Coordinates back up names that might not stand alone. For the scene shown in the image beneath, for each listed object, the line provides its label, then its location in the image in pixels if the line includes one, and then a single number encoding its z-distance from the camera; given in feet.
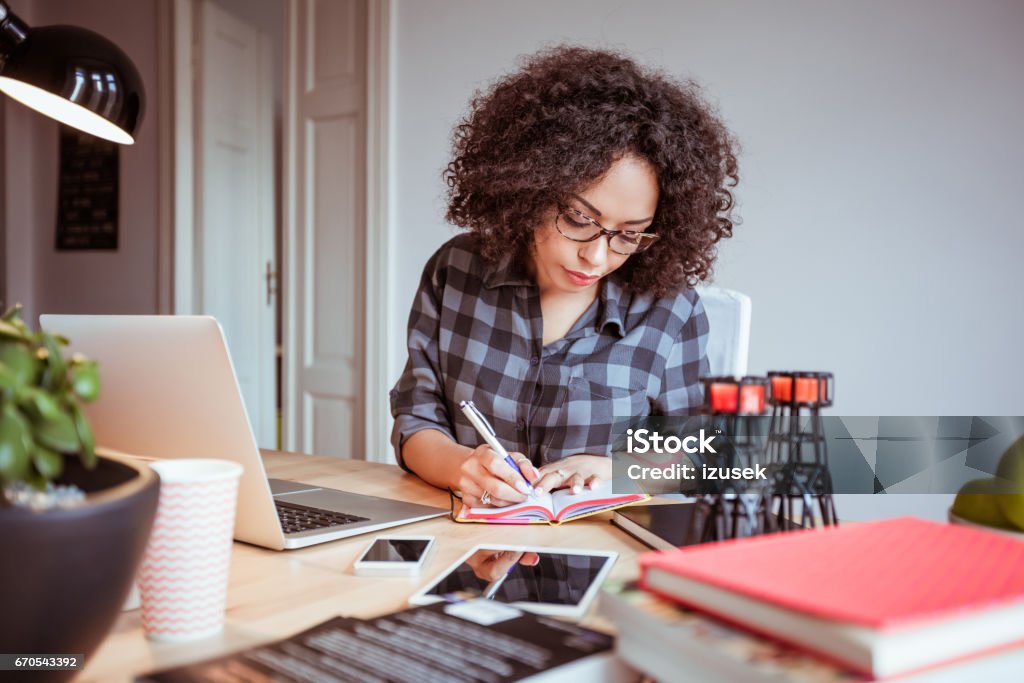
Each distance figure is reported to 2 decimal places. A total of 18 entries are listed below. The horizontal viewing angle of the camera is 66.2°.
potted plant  1.34
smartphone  2.48
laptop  2.33
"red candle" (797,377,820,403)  2.06
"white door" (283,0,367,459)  10.51
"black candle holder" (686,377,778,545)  2.03
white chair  4.88
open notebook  3.21
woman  4.42
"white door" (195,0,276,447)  11.94
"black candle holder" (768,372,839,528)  2.07
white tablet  2.13
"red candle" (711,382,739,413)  2.03
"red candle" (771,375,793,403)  2.09
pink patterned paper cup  1.80
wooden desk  1.85
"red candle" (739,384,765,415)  2.03
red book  1.25
